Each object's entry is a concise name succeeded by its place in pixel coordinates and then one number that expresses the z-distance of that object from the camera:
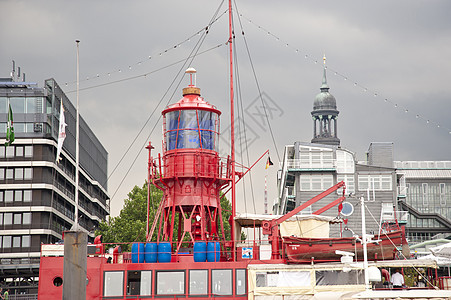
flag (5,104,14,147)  70.66
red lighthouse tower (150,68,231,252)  45.28
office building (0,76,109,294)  97.44
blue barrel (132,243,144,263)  41.31
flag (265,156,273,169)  47.62
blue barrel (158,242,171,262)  41.25
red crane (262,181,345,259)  41.78
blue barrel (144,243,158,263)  41.22
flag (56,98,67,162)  45.44
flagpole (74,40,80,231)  26.09
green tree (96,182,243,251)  82.56
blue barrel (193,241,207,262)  41.09
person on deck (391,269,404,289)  37.91
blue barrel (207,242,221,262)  40.82
